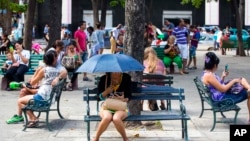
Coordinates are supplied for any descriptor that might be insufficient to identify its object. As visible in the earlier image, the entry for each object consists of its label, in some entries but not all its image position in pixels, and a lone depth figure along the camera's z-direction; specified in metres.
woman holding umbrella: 9.09
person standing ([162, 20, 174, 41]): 26.67
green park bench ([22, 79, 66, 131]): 10.40
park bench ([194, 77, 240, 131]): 10.28
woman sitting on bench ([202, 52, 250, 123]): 10.39
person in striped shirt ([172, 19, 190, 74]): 20.88
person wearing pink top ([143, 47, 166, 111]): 12.62
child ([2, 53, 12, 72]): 16.19
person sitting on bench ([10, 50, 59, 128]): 10.58
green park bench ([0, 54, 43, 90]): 17.47
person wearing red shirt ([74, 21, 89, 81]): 19.20
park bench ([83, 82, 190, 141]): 9.33
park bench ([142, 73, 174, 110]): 12.05
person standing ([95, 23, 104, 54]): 22.42
